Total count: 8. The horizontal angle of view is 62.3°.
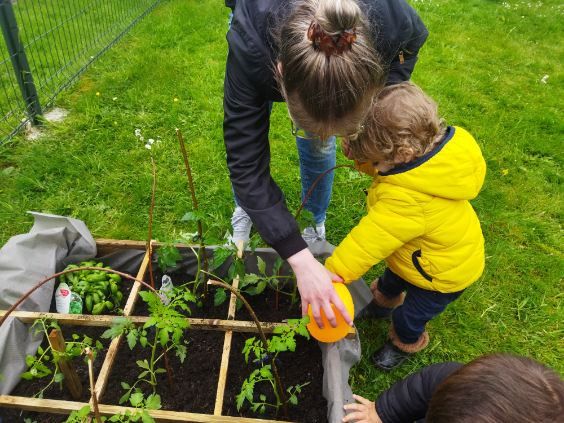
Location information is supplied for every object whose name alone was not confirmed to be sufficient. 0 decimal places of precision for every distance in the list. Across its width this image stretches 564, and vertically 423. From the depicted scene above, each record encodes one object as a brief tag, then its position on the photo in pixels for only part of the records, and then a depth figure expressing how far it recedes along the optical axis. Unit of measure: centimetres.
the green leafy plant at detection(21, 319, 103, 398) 148
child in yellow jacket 148
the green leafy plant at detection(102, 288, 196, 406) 133
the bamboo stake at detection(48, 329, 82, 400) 136
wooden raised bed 151
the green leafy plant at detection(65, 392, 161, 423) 119
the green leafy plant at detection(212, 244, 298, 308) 178
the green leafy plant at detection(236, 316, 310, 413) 138
